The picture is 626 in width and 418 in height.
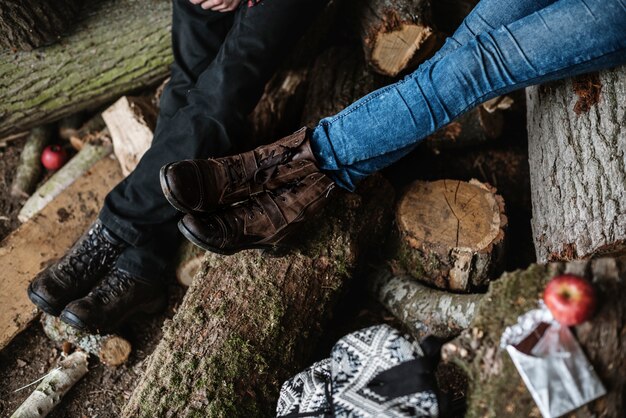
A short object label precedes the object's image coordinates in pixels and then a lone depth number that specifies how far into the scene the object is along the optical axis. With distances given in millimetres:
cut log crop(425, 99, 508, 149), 3033
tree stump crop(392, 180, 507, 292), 2510
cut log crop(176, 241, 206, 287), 2852
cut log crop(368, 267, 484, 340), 2527
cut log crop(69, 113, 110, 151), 3697
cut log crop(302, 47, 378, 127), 2893
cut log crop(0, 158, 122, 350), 2957
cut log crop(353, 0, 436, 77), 2768
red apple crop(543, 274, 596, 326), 1564
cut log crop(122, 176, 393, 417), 2148
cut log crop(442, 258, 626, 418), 1612
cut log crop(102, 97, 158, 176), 3285
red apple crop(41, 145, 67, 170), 3643
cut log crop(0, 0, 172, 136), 3301
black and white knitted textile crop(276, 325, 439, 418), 1746
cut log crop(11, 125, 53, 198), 3631
